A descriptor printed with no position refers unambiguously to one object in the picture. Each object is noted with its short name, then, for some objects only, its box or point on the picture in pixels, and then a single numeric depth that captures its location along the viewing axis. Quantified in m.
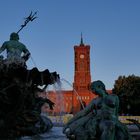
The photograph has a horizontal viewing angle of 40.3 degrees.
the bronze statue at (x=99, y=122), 3.11
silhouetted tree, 28.50
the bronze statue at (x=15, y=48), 5.50
